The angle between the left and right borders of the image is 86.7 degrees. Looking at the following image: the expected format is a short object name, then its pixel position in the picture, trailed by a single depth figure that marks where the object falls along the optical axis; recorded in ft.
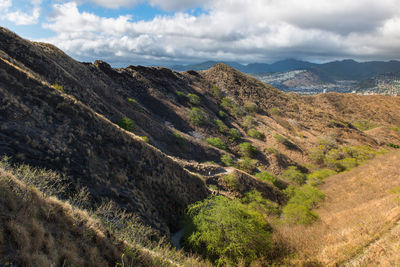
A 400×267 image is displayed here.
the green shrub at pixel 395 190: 78.58
